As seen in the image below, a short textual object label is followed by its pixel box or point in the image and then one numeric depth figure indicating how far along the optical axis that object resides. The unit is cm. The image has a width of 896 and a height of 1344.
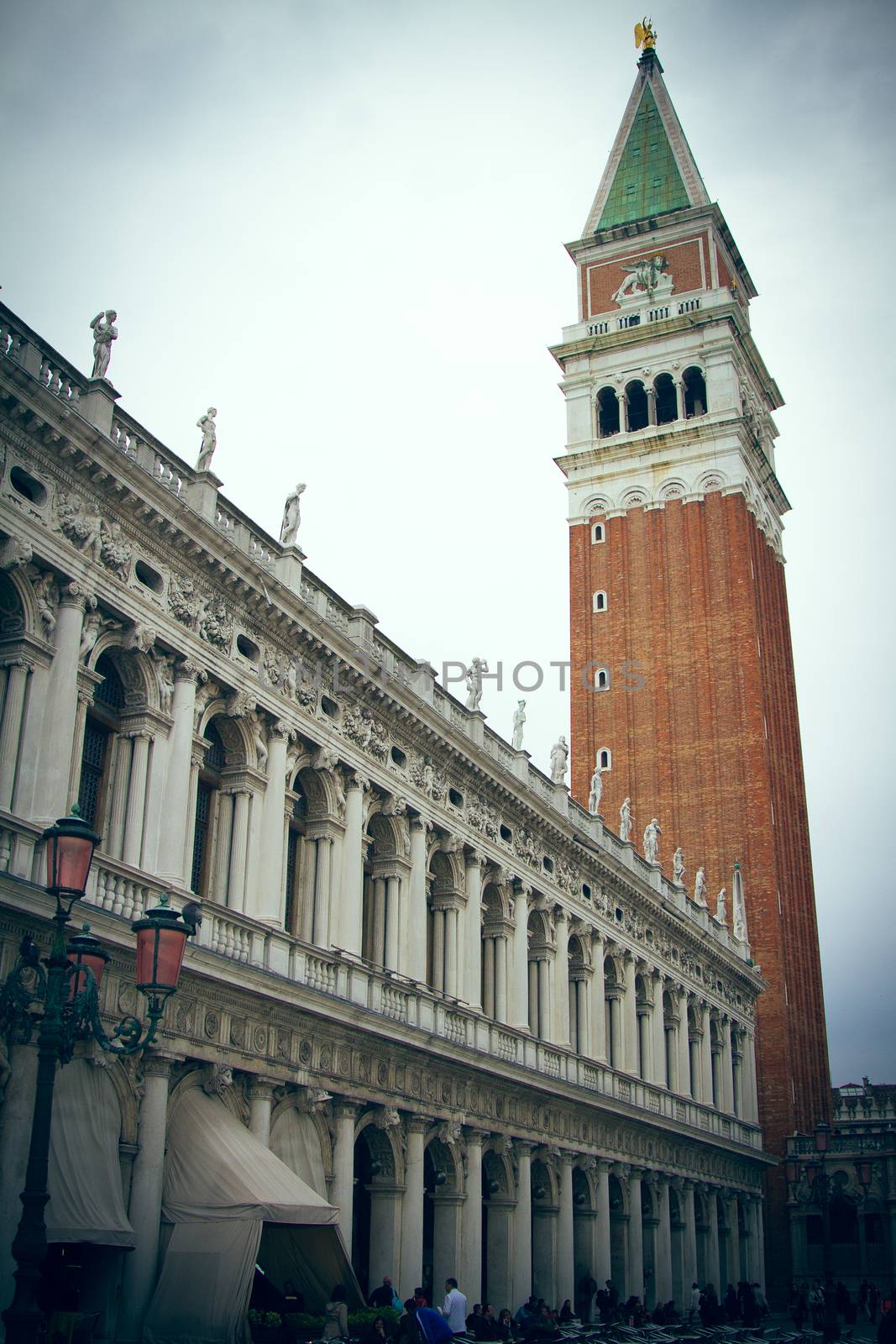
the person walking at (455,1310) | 2312
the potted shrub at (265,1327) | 1823
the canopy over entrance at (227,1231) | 1798
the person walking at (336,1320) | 1912
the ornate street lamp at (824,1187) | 2831
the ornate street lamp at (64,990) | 1071
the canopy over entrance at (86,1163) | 1655
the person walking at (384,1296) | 2177
